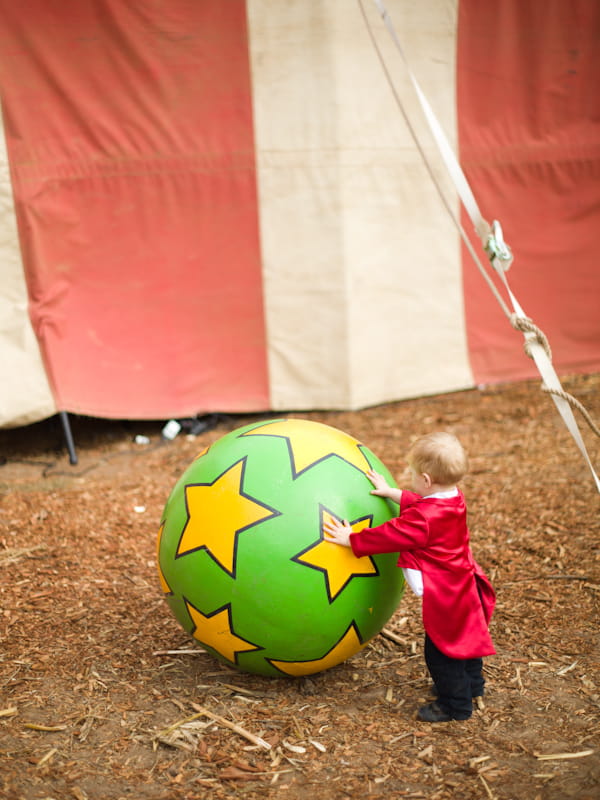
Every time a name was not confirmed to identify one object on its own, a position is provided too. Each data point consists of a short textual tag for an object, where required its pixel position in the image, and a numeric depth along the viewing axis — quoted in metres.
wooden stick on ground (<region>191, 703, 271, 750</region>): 2.90
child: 2.90
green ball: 2.88
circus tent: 6.00
